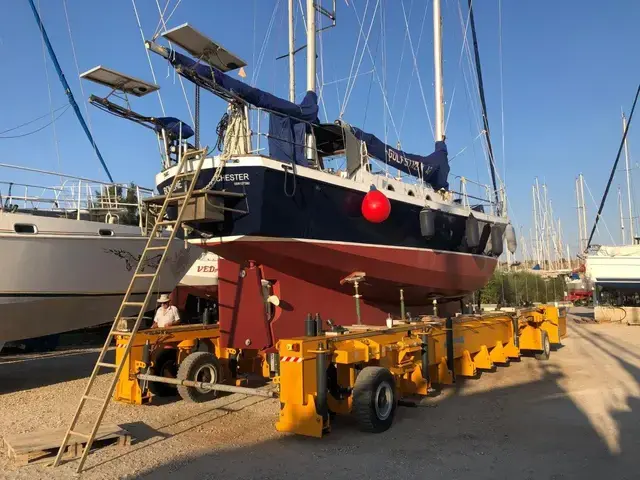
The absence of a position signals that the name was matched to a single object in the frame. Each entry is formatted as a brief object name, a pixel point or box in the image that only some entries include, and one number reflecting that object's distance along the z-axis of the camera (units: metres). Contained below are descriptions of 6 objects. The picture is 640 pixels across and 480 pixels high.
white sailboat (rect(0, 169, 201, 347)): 8.31
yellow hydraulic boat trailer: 5.42
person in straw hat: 8.56
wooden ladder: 4.82
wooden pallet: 4.97
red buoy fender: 7.39
